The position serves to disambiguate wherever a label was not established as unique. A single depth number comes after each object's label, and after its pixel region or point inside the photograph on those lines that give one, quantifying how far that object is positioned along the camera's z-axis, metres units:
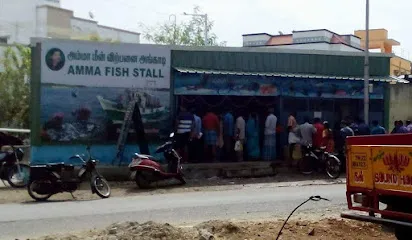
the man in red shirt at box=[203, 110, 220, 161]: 17.75
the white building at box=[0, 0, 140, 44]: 47.91
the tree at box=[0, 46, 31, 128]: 25.91
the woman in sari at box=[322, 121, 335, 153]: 17.30
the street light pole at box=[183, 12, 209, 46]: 41.45
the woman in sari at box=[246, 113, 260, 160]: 18.48
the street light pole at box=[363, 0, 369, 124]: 19.30
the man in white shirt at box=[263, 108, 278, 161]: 18.41
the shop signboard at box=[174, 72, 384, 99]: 17.92
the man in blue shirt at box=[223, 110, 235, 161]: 18.14
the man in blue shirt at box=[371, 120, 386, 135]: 17.98
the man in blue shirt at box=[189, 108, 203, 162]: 17.34
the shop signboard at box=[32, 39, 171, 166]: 16.39
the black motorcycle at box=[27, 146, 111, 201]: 12.77
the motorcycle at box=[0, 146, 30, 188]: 15.09
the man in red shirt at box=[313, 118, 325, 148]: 17.53
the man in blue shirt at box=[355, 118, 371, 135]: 17.70
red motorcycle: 14.38
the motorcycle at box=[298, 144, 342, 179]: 16.47
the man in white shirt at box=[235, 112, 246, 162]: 18.12
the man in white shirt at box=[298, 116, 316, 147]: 17.69
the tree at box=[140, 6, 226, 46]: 40.53
